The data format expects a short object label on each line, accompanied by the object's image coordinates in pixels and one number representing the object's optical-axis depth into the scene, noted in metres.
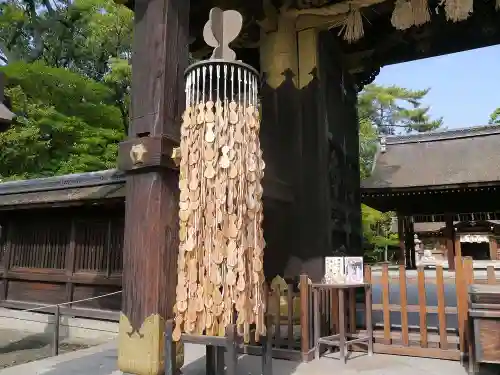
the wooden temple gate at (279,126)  3.40
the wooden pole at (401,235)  18.19
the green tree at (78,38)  15.56
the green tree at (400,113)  34.47
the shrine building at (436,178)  12.80
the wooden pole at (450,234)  16.81
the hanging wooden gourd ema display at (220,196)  2.93
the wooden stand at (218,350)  2.78
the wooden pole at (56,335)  5.95
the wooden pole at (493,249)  29.88
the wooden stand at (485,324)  3.67
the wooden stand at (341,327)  4.57
